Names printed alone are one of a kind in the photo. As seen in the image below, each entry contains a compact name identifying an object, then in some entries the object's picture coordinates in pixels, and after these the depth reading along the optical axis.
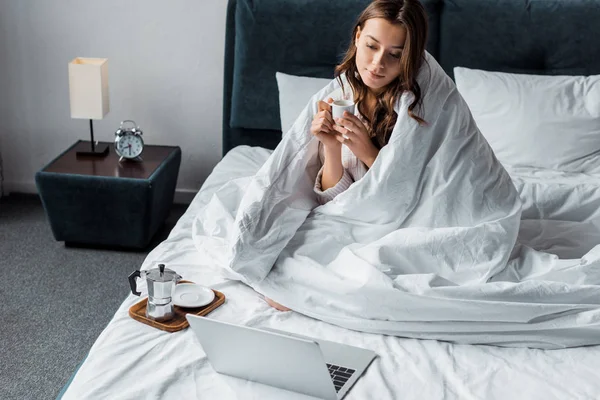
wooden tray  1.82
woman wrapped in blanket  1.91
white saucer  1.91
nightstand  3.05
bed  1.62
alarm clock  3.26
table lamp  3.18
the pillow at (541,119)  2.92
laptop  1.50
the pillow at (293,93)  3.11
